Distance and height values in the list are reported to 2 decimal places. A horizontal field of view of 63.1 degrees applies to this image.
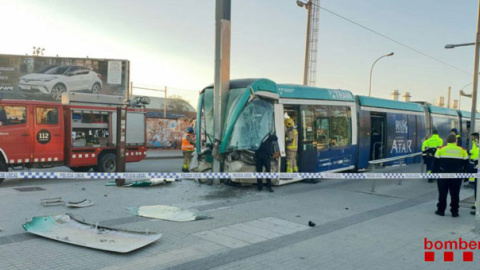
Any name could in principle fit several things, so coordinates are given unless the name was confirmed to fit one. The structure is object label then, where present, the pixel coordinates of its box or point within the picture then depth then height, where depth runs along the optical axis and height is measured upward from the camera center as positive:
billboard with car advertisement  28.73 +3.69
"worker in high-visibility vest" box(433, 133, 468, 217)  8.09 -0.73
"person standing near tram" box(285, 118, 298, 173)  11.02 -0.39
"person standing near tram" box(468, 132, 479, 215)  10.39 -0.62
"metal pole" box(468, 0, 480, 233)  14.31 +2.05
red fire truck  11.31 -0.32
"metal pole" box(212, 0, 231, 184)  10.41 +1.66
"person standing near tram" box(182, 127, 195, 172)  13.29 -0.57
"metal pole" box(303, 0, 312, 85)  21.73 +4.53
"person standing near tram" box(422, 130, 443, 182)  12.68 -0.45
